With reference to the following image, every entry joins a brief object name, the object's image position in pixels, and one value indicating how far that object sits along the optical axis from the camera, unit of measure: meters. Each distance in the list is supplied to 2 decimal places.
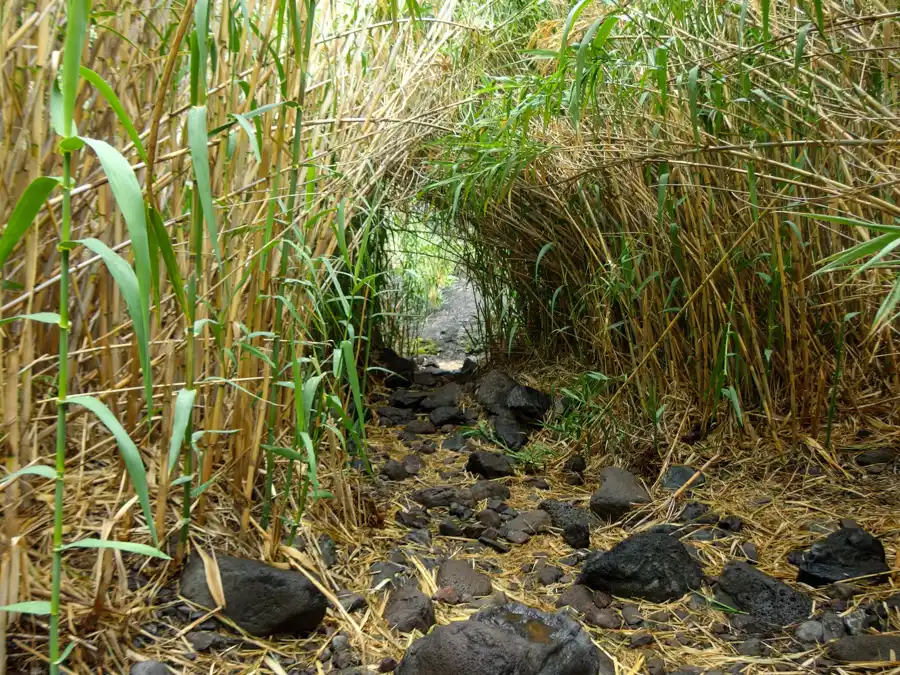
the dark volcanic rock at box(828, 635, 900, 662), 1.19
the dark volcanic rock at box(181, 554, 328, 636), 1.20
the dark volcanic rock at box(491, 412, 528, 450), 2.46
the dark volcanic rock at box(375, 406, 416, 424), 2.80
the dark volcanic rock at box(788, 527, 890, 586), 1.45
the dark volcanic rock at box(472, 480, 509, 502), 2.04
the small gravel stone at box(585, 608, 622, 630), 1.38
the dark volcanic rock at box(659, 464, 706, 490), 1.96
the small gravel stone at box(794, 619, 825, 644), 1.28
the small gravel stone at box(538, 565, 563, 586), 1.56
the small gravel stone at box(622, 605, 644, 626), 1.39
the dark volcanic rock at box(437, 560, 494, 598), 1.49
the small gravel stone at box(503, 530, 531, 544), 1.77
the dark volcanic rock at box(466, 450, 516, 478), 2.21
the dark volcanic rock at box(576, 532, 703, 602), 1.47
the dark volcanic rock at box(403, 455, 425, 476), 2.26
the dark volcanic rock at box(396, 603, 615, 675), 1.04
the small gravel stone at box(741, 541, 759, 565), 1.61
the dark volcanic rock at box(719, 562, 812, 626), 1.36
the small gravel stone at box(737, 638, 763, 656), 1.27
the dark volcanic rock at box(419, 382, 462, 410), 2.88
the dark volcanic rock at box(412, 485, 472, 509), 1.98
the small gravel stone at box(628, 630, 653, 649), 1.30
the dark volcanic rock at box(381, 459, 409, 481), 2.16
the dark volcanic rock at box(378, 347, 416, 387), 3.19
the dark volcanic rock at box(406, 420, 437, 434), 2.69
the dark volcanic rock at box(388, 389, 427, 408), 2.95
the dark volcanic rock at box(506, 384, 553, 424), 2.64
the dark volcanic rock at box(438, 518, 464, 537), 1.79
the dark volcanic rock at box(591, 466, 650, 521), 1.86
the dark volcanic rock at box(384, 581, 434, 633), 1.29
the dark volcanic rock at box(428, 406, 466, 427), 2.74
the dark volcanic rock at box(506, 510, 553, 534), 1.82
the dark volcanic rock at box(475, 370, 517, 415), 2.70
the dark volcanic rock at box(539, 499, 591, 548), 1.72
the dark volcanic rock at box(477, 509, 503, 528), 1.84
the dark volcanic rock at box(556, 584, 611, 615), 1.43
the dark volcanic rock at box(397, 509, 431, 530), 1.83
